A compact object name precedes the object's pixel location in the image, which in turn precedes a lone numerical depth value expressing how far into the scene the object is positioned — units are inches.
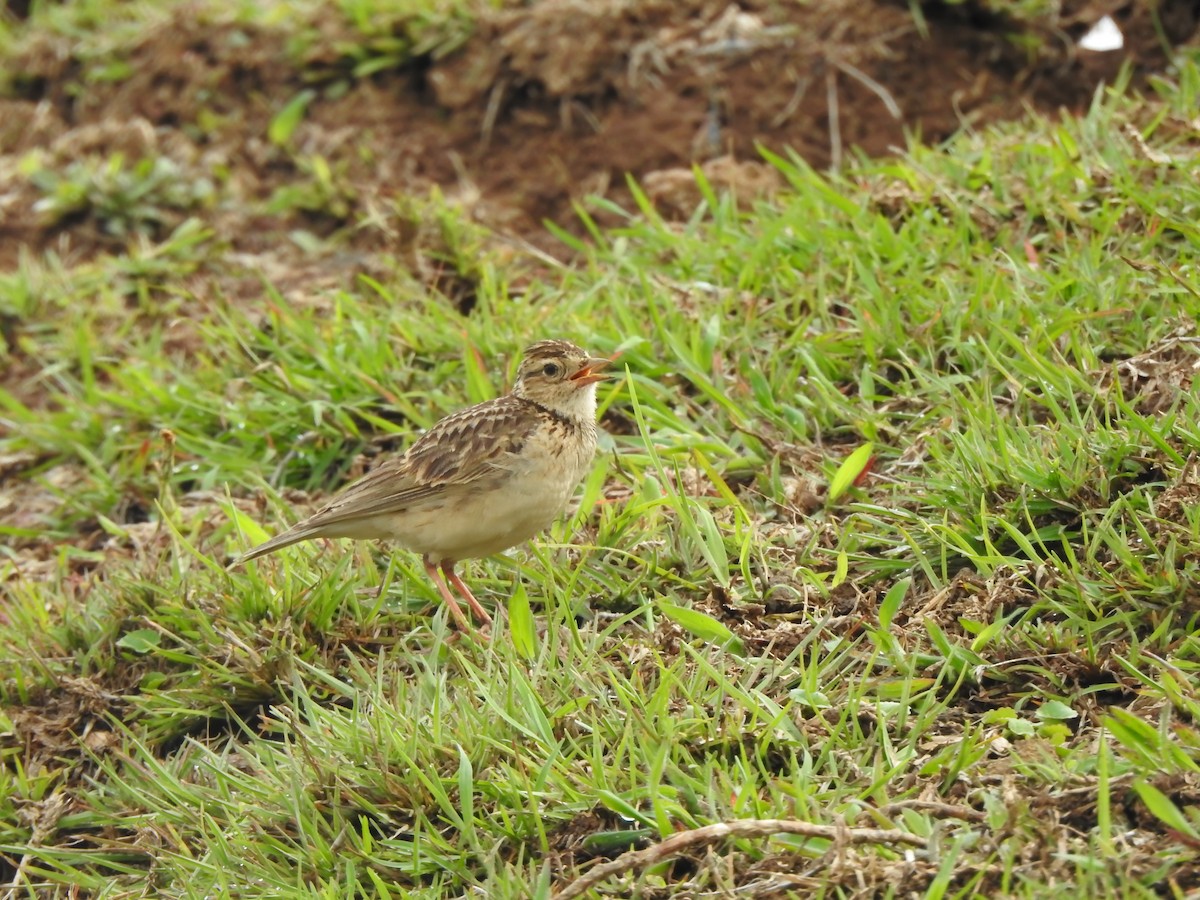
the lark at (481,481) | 408.8
